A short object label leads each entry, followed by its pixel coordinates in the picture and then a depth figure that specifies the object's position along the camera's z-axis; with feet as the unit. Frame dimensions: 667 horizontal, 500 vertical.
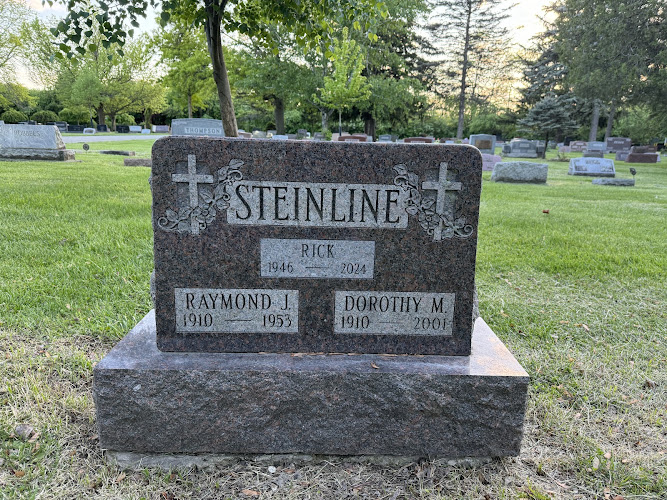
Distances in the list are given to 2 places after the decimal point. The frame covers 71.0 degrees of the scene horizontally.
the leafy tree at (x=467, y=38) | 148.66
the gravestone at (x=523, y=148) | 88.66
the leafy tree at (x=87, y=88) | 141.90
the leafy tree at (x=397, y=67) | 95.15
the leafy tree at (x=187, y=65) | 77.61
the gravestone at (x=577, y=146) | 108.76
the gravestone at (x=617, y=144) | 96.22
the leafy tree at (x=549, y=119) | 85.92
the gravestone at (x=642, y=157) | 81.87
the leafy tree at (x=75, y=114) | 158.51
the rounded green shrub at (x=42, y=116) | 151.33
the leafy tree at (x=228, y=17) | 13.14
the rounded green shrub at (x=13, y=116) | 132.24
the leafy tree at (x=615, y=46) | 74.02
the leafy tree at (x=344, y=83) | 74.37
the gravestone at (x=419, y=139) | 72.26
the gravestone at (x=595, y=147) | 88.39
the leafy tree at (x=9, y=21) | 99.51
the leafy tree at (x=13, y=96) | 115.45
